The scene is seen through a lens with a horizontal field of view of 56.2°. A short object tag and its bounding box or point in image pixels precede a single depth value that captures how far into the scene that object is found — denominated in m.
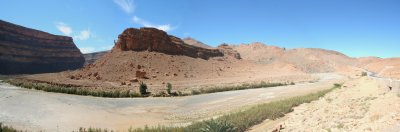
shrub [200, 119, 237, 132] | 12.95
